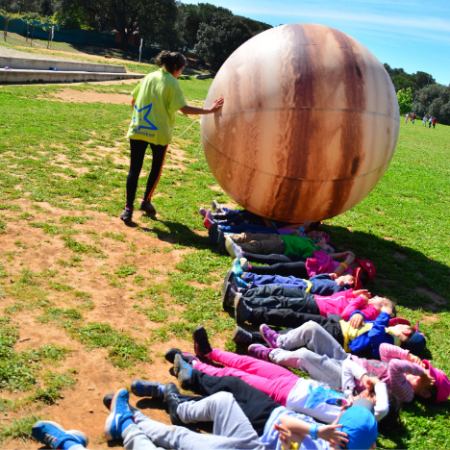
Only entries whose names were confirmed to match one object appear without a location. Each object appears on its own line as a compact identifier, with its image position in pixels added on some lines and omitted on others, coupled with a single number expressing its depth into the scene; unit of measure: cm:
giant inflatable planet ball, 533
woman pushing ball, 625
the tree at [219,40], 6162
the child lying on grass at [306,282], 524
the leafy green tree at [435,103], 7719
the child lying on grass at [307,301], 470
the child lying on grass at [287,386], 343
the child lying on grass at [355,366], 386
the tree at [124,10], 5678
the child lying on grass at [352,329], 434
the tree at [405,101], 6406
